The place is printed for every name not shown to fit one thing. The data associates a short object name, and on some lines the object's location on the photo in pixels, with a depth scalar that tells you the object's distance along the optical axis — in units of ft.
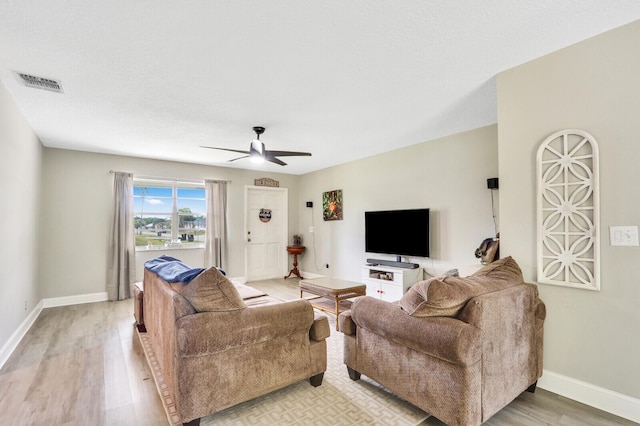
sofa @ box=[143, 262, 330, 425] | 5.83
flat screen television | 14.64
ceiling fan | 11.72
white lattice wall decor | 6.82
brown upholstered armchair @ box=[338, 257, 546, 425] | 5.41
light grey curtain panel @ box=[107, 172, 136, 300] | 16.58
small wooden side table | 22.39
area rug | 6.34
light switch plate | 6.32
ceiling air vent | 8.29
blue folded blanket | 6.36
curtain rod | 17.70
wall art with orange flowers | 20.06
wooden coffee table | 12.37
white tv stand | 14.42
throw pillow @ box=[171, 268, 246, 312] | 6.02
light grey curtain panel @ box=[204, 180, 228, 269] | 19.77
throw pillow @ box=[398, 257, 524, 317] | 5.63
